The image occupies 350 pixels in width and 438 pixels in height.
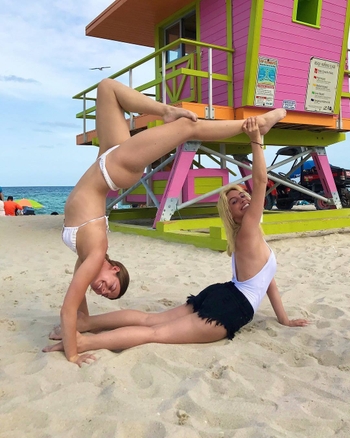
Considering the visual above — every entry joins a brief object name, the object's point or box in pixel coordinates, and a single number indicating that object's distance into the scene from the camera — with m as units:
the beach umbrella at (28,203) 24.13
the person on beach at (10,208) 17.86
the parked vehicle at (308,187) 13.77
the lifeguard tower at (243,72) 8.36
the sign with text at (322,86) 9.20
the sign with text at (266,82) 8.41
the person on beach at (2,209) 16.27
